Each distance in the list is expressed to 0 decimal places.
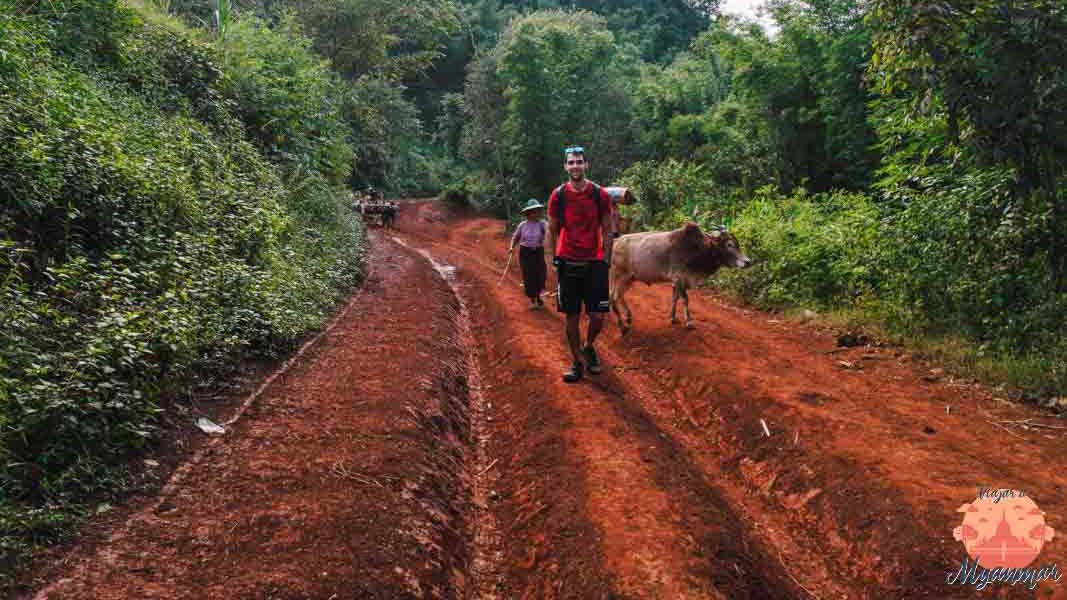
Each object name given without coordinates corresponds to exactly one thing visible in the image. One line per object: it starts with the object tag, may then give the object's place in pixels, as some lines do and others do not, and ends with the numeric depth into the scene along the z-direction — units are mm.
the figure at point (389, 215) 27234
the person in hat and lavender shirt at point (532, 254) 10727
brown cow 9031
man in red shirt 6164
